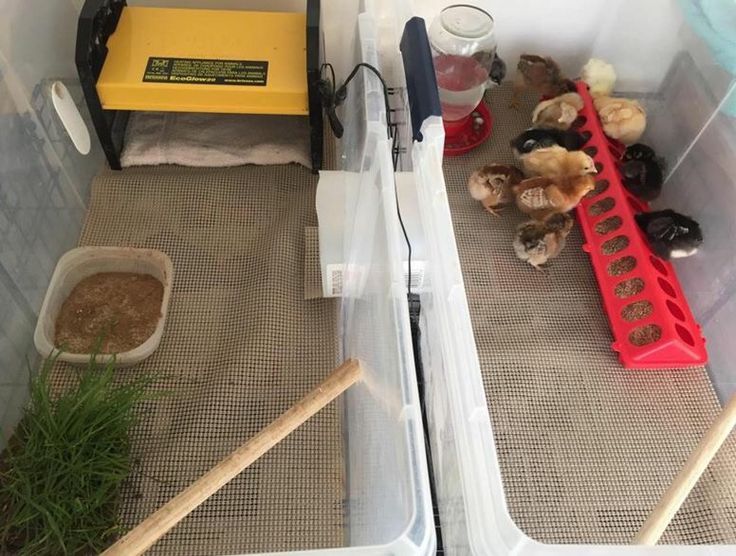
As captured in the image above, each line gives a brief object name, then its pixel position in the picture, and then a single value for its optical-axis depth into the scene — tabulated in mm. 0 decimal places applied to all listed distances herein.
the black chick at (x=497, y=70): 1395
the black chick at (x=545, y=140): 1289
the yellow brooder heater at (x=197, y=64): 1166
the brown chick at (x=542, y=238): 1209
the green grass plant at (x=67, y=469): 877
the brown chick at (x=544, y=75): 1412
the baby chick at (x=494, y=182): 1263
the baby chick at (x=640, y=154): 1312
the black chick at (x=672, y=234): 1174
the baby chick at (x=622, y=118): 1347
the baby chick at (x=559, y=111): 1347
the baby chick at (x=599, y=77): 1429
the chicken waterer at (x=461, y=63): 1284
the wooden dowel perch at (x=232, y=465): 643
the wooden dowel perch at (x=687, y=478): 742
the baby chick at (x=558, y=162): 1216
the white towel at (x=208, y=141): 1345
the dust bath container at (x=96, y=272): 1063
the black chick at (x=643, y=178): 1281
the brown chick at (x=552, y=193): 1203
